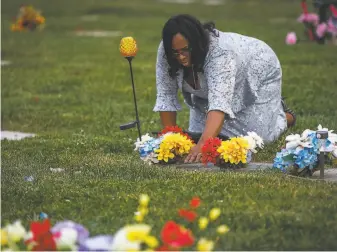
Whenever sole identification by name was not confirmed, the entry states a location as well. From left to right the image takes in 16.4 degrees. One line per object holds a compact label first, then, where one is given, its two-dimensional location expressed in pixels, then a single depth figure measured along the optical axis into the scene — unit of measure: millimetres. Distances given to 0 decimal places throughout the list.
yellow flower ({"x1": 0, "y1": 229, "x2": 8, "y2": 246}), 5050
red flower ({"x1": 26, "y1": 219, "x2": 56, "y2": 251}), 5032
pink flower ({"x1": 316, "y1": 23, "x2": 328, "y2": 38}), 11061
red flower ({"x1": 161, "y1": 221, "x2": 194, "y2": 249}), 4555
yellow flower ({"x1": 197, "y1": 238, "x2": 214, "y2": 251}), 4711
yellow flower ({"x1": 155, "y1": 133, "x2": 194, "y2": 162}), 8338
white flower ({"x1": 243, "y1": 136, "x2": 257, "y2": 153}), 8216
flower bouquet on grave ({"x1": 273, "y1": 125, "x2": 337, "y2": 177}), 7548
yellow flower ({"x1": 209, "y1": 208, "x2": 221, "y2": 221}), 4994
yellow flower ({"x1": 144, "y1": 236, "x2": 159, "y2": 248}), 4580
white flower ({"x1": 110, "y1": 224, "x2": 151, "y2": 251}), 4583
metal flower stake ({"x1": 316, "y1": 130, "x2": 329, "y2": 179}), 7449
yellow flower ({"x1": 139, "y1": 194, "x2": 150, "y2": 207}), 4827
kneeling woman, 8441
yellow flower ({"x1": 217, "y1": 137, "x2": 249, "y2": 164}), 8029
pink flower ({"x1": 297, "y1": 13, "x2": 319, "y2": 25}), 12243
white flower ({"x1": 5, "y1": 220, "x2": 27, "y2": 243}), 4934
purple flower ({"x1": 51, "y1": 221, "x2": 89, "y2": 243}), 5158
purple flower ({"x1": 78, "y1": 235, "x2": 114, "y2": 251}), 4882
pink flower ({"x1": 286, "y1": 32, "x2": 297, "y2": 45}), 14572
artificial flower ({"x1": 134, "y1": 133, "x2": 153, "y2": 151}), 8567
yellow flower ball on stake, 8678
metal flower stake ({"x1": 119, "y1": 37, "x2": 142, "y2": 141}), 8675
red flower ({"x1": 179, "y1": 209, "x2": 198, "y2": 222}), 5013
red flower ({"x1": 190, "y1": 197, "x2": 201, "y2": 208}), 5280
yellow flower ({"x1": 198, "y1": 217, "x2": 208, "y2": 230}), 4840
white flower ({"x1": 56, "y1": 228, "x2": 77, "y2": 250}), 4994
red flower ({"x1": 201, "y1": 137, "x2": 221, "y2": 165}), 8053
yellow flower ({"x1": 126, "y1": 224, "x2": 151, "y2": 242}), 4565
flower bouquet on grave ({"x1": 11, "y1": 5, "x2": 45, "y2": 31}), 22577
